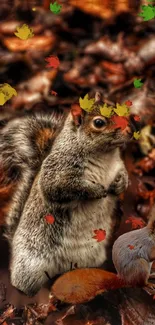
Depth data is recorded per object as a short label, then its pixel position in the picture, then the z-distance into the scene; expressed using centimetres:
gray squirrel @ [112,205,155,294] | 194
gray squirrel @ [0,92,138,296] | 193
